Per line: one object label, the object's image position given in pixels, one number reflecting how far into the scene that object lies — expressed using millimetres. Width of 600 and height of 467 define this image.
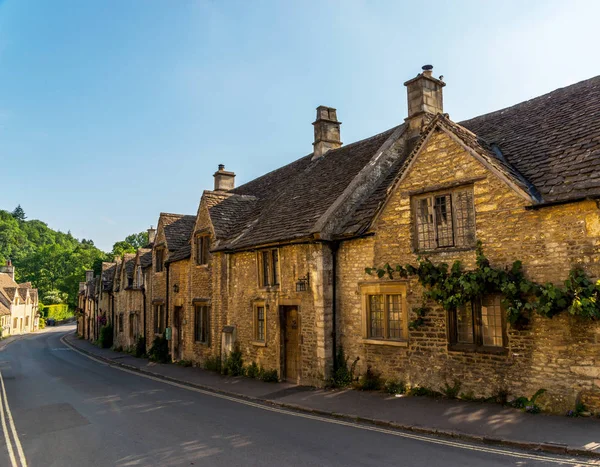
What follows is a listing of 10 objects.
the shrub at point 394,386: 12078
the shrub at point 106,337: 38125
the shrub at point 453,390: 10961
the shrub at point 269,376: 15609
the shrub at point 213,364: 18906
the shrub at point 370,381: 12742
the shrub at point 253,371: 16509
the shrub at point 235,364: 17500
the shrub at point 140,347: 27941
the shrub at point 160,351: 24100
